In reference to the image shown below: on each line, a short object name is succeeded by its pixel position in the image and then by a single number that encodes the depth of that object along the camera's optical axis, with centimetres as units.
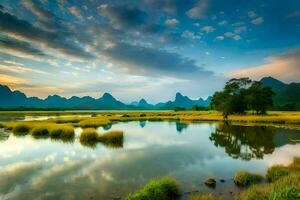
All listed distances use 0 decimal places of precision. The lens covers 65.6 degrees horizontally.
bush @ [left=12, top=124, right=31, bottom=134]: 4478
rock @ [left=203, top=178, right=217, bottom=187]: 1548
